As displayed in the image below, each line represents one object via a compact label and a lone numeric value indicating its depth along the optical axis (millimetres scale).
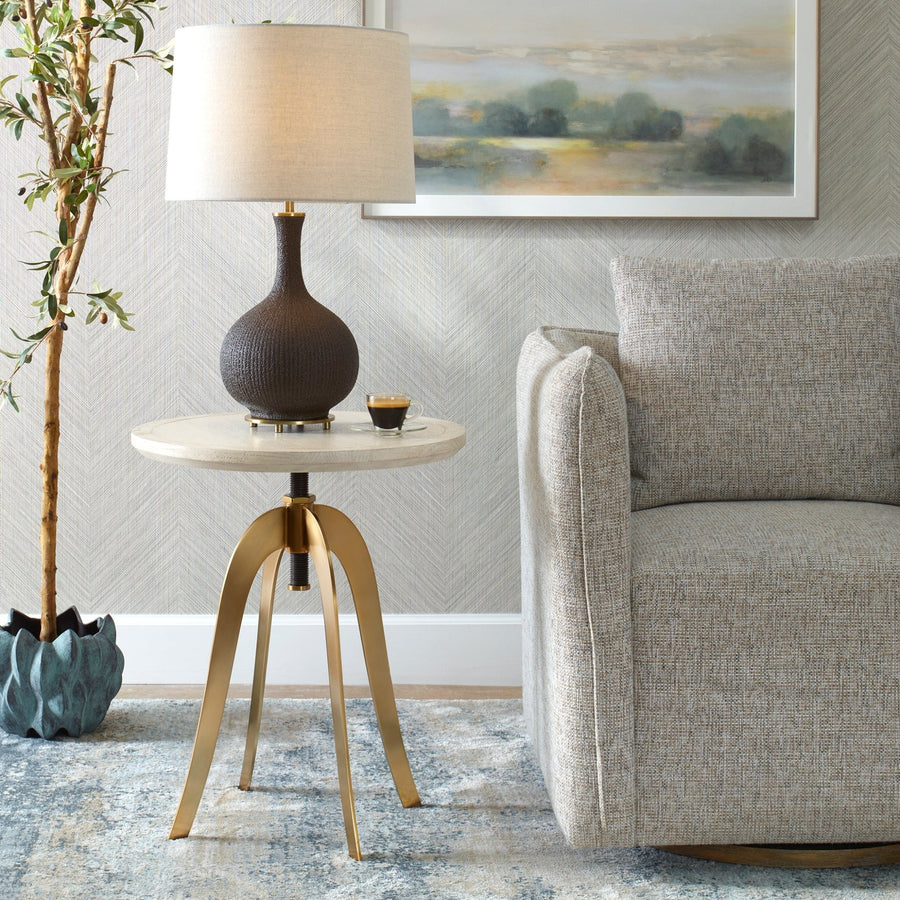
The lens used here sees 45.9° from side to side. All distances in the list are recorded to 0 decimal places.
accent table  1610
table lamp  1617
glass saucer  1776
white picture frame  2367
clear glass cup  1753
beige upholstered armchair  1530
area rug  1569
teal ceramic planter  2078
